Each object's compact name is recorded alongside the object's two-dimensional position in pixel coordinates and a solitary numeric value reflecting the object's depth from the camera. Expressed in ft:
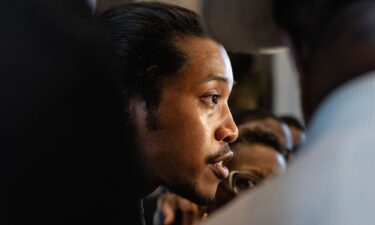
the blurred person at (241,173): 6.28
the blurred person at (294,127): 10.58
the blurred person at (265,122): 7.71
